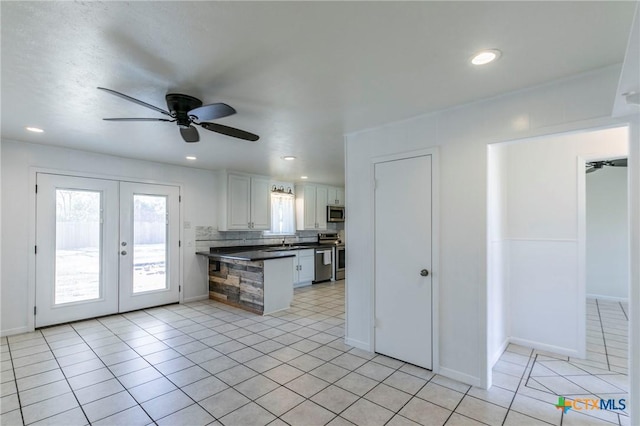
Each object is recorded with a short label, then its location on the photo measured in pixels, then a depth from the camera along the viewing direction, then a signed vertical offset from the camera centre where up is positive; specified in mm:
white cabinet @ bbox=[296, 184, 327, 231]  7496 +195
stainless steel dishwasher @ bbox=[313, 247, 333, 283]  7145 -1181
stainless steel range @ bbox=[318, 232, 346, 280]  7613 -1058
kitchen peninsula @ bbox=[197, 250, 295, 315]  4766 -1088
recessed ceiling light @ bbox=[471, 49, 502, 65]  1844 +987
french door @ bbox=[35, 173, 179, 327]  4137 -481
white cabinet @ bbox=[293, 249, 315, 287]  6715 -1191
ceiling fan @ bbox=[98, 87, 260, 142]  2174 +759
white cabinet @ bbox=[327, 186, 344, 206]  8133 +514
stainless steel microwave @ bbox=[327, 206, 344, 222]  8039 +19
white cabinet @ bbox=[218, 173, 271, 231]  5965 +250
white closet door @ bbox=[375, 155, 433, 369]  2938 -462
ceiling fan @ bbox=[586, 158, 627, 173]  4611 +782
